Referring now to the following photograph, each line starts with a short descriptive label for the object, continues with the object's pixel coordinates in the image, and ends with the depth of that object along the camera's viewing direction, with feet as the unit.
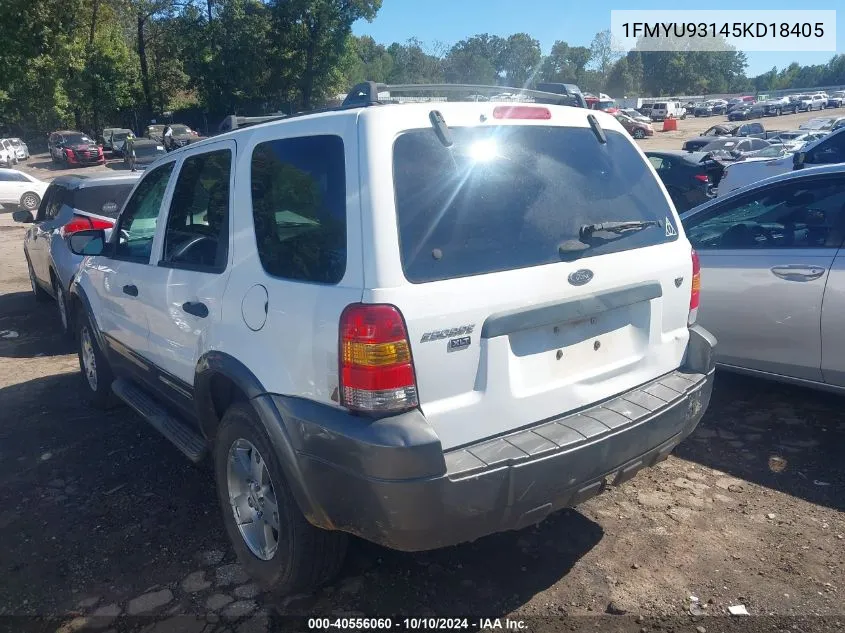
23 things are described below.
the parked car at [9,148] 130.21
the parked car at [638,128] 147.34
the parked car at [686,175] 41.45
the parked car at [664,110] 202.69
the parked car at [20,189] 67.67
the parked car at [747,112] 195.11
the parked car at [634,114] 167.18
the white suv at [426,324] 8.18
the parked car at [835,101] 237.86
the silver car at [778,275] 14.14
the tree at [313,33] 150.20
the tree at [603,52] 351.46
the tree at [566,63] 315.99
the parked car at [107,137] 141.38
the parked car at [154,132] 138.23
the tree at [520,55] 313.07
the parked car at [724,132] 90.45
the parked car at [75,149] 128.36
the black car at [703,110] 226.17
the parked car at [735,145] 84.59
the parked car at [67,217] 24.34
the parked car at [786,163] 33.19
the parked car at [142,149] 98.37
